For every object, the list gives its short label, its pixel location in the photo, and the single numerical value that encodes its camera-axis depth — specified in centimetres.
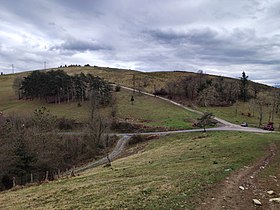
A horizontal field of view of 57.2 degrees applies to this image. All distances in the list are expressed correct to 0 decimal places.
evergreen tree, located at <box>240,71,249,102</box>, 11445
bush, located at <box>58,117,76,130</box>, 7593
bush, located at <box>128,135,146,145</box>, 6038
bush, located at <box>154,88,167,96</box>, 11694
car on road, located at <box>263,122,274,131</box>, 5977
